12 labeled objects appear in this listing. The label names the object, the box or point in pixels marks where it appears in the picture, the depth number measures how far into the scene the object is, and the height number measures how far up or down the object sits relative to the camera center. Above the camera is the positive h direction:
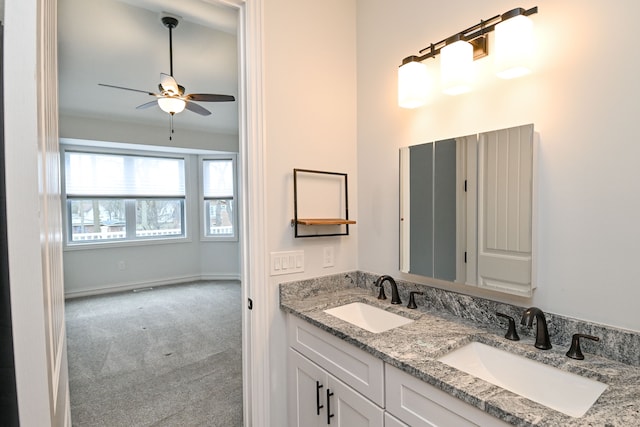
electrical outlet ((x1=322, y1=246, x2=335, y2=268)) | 1.83 -0.30
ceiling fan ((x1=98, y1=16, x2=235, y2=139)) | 2.75 +1.03
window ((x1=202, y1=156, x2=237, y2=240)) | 5.82 +0.21
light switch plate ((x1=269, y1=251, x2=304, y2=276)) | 1.64 -0.30
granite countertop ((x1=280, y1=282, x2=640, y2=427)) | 0.76 -0.50
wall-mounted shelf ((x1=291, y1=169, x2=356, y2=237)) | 1.68 -0.08
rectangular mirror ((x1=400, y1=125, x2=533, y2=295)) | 1.22 -0.02
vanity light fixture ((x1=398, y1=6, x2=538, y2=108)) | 1.15 +0.61
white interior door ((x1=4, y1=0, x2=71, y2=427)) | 0.52 +0.00
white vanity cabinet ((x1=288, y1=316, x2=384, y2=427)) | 1.15 -0.73
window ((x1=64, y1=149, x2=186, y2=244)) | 4.83 +0.18
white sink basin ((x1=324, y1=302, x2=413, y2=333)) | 1.54 -0.56
